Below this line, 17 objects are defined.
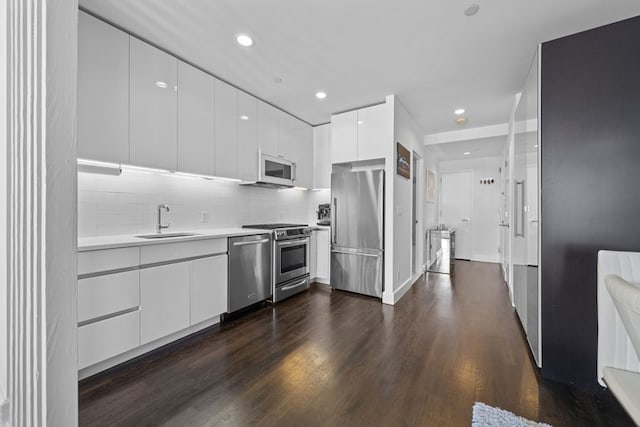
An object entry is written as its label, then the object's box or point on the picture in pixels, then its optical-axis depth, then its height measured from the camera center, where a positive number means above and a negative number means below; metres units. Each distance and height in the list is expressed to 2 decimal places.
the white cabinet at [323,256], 4.10 -0.67
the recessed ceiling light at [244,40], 2.19 +1.48
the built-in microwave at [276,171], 3.36 +0.58
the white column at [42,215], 0.74 -0.01
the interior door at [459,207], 6.21 +0.16
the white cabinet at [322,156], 4.27 +0.94
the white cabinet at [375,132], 3.35 +1.07
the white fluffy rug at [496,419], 1.43 -1.15
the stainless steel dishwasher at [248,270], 2.75 -0.65
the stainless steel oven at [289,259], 3.26 -0.62
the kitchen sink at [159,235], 2.39 -0.22
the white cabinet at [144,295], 1.77 -0.66
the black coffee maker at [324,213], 4.38 +0.00
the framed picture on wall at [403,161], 3.53 +0.74
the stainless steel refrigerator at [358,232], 3.47 -0.26
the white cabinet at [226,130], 2.88 +0.94
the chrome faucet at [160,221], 2.63 -0.09
